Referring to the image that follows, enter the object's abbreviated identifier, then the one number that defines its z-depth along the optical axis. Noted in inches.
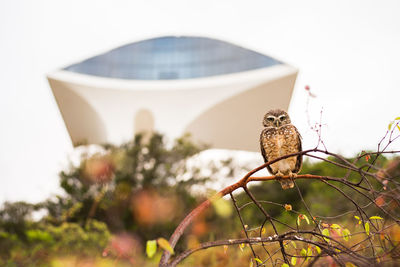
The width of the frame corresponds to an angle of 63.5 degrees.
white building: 407.8
